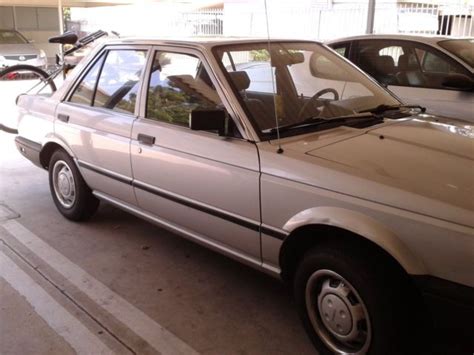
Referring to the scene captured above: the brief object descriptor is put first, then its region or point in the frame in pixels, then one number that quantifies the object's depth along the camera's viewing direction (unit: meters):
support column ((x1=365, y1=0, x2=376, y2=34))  11.20
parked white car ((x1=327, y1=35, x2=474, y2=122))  5.17
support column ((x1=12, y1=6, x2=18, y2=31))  21.15
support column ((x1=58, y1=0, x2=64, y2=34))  18.08
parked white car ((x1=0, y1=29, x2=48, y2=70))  16.09
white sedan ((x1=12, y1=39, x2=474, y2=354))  2.29
